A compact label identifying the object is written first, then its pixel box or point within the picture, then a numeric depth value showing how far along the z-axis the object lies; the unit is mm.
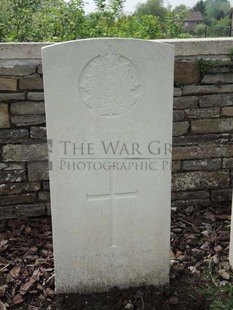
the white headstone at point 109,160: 2146
